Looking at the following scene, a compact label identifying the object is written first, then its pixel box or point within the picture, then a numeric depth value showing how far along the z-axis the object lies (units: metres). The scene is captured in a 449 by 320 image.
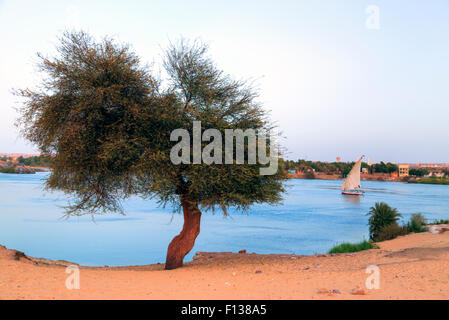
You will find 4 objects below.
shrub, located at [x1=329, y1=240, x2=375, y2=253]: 16.58
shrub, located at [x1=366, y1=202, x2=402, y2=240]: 22.48
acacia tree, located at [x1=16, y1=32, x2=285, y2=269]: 10.62
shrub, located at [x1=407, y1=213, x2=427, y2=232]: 21.22
